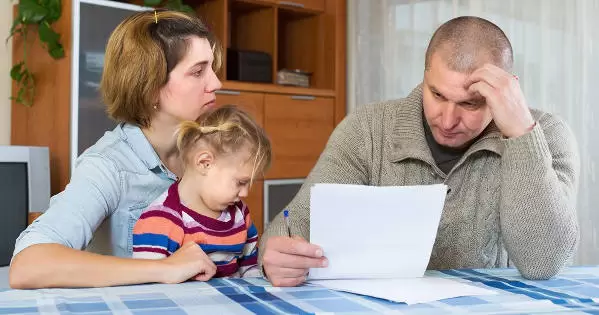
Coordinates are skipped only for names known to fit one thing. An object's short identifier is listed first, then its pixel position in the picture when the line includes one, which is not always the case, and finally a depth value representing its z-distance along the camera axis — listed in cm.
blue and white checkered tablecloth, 112
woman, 159
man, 156
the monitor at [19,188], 296
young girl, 161
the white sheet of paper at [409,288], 123
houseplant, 331
